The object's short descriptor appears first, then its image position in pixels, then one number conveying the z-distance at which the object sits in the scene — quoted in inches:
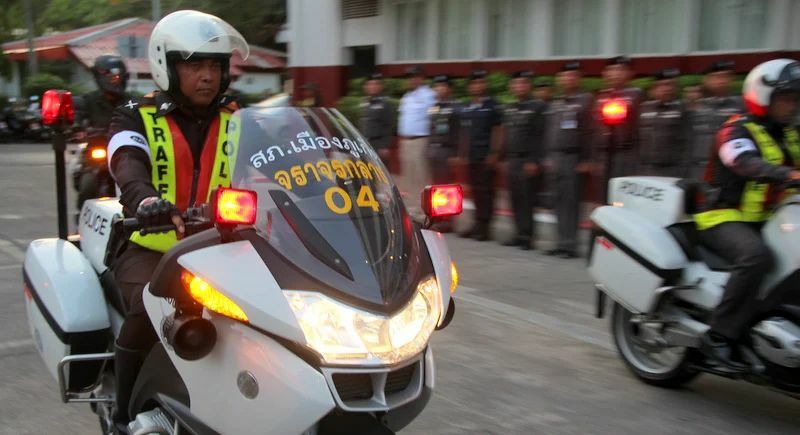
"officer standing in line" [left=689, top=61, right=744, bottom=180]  348.2
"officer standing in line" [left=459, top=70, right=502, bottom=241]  414.0
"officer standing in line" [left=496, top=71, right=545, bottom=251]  391.9
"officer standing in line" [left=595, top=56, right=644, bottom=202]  363.3
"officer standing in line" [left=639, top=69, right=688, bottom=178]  356.2
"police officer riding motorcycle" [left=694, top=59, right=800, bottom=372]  182.1
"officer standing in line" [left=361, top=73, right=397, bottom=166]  477.1
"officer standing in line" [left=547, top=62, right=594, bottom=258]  375.9
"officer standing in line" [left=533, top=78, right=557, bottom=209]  389.1
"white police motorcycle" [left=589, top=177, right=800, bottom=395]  176.4
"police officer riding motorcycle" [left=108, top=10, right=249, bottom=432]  135.7
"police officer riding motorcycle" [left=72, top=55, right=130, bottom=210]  300.0
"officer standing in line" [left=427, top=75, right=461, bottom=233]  434.0
